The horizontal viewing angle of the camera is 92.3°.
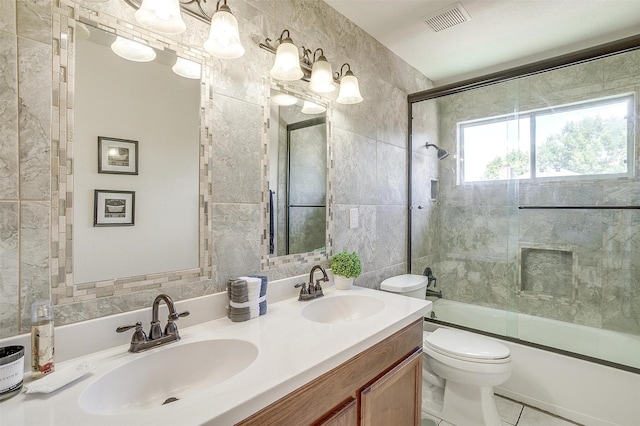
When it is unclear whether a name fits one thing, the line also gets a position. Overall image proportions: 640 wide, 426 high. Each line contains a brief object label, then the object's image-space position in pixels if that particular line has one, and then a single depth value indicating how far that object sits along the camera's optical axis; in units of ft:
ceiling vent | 6.01
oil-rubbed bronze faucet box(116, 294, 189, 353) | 3.03
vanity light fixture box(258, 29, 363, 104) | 4.47
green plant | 5.41
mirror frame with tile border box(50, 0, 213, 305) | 2.87
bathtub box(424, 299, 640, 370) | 6.32
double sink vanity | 2.15
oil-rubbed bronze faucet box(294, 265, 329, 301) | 4.79
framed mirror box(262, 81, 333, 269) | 4.75
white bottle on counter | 2.51
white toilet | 5.33
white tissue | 2.26
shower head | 9.20
